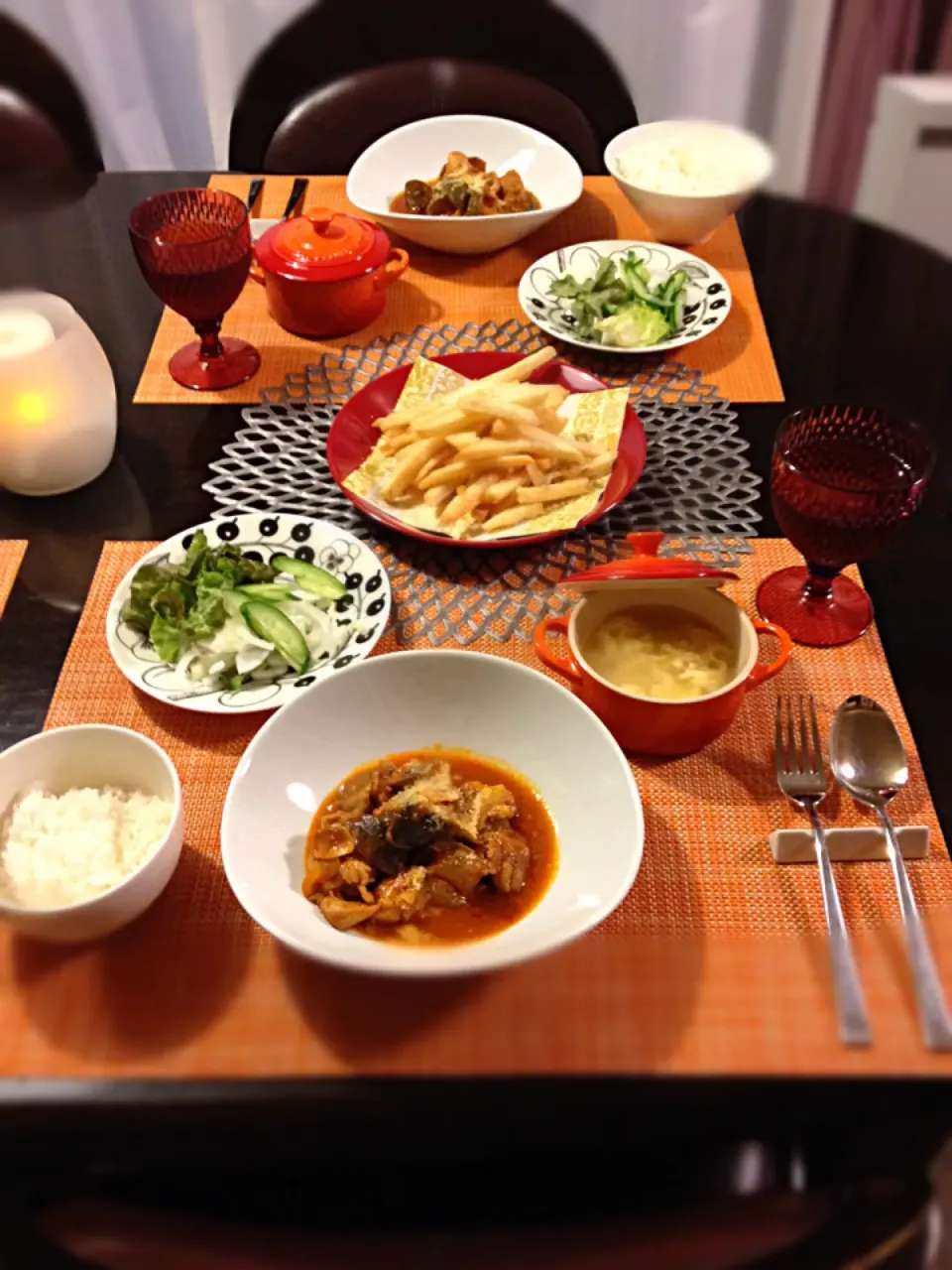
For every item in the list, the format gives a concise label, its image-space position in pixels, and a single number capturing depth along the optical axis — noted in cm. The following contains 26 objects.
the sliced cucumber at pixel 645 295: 145
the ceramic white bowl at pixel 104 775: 71
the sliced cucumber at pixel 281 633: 93
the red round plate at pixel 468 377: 112
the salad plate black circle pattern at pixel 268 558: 92
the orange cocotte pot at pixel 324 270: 140
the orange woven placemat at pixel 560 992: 70
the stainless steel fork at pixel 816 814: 69
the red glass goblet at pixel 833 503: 93
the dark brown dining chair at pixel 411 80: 197
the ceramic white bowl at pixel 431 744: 70
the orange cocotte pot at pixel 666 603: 85
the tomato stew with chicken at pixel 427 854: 74
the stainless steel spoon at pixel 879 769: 74
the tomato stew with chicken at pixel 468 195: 160
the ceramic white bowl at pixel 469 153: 158
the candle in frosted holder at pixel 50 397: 111
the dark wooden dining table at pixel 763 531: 65
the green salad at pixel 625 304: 141
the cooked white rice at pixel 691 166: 163
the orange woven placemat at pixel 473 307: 138
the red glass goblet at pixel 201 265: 127
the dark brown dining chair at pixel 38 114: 193
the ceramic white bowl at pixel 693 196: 154
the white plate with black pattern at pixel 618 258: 143
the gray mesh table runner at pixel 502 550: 107
